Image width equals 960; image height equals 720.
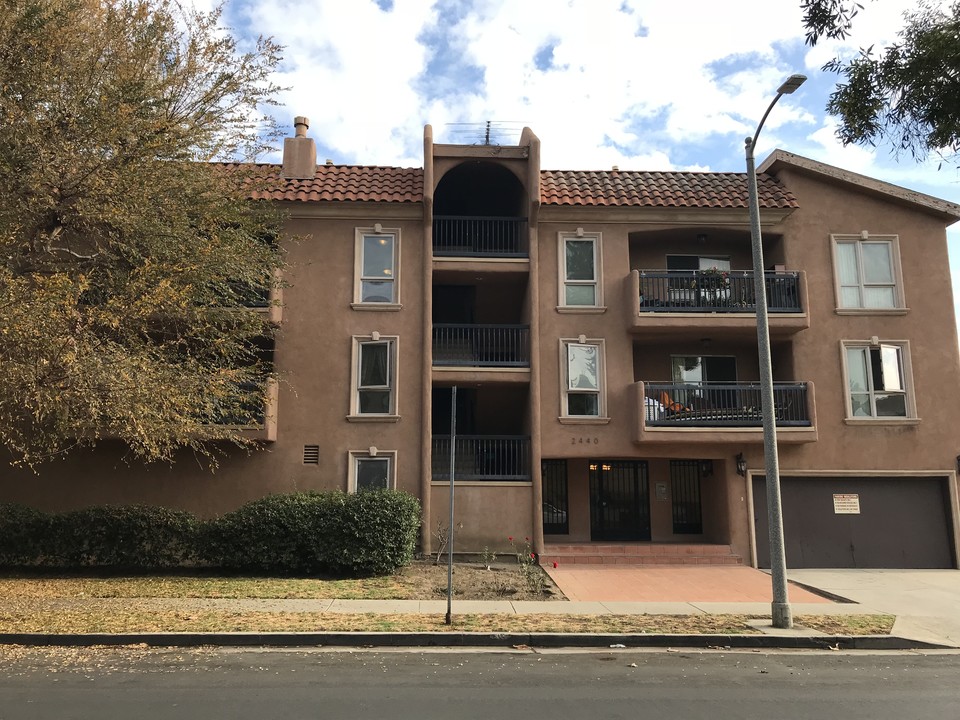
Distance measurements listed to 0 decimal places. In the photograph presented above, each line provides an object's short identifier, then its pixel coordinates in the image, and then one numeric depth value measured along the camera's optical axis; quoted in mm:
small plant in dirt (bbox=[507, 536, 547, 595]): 12775
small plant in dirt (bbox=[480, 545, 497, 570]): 15281
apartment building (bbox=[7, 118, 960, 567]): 16203
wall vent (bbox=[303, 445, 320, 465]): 16312
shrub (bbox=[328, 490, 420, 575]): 13516
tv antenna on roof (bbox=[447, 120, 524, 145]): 17797
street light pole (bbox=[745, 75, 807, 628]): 9969
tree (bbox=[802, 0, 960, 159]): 5707
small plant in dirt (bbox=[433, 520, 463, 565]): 15727
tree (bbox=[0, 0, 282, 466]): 10133
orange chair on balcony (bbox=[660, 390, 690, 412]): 16516
